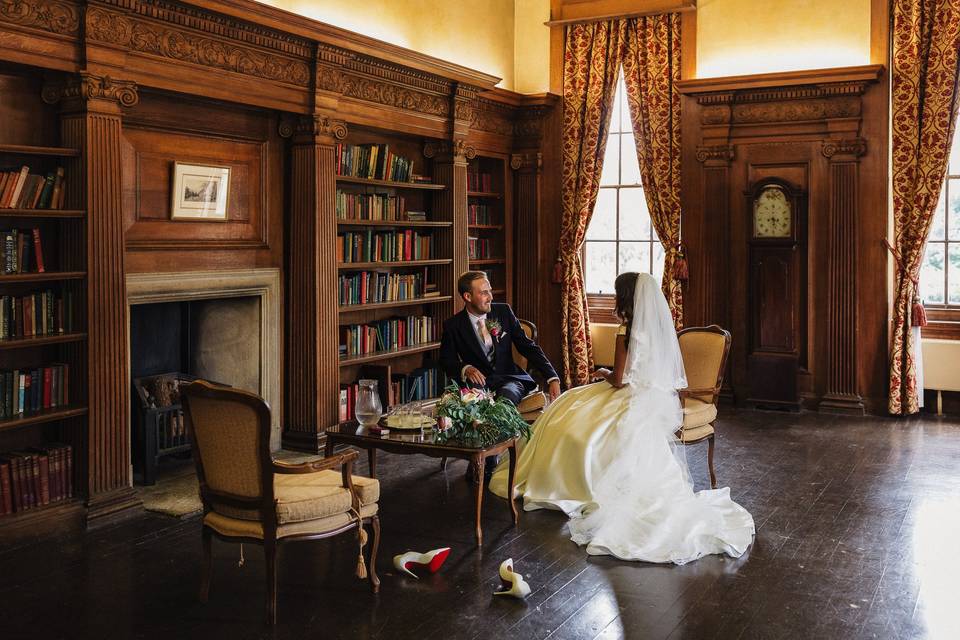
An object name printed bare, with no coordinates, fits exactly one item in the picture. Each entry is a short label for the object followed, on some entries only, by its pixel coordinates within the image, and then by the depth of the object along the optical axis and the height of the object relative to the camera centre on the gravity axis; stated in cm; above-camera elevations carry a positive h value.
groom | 654 -47
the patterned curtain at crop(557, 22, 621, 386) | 1005 +143
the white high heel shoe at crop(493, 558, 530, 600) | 430 -141
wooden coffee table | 505 -90
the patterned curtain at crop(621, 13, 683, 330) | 971 +161
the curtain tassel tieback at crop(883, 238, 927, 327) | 877 -29
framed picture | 626 +62
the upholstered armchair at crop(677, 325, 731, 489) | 618 -70
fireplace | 684 -41
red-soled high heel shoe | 461 -138
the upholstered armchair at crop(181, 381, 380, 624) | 401 -93
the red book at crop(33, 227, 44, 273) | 532 +20
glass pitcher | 530 -71
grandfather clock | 921 -9
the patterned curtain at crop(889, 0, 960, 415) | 857 +133
